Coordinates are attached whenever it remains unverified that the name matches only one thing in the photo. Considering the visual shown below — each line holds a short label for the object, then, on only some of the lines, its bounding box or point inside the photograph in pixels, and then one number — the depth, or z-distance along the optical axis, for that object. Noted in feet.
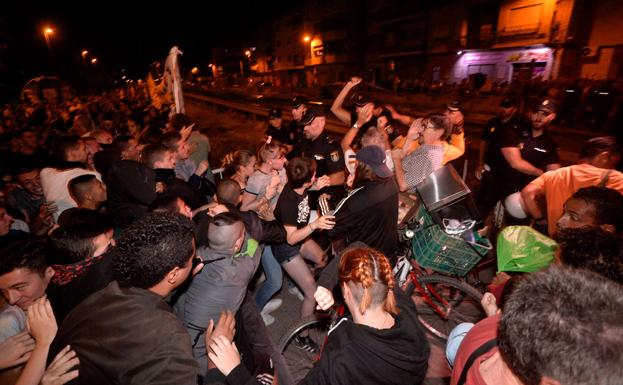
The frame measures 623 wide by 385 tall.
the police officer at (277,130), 23.09
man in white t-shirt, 13.98
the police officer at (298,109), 20.52
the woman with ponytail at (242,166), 14.26
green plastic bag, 8.39
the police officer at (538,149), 14.76
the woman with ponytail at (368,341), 5.65
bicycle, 11.12
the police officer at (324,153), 16.27
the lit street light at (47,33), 86.73
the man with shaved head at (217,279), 7.93
